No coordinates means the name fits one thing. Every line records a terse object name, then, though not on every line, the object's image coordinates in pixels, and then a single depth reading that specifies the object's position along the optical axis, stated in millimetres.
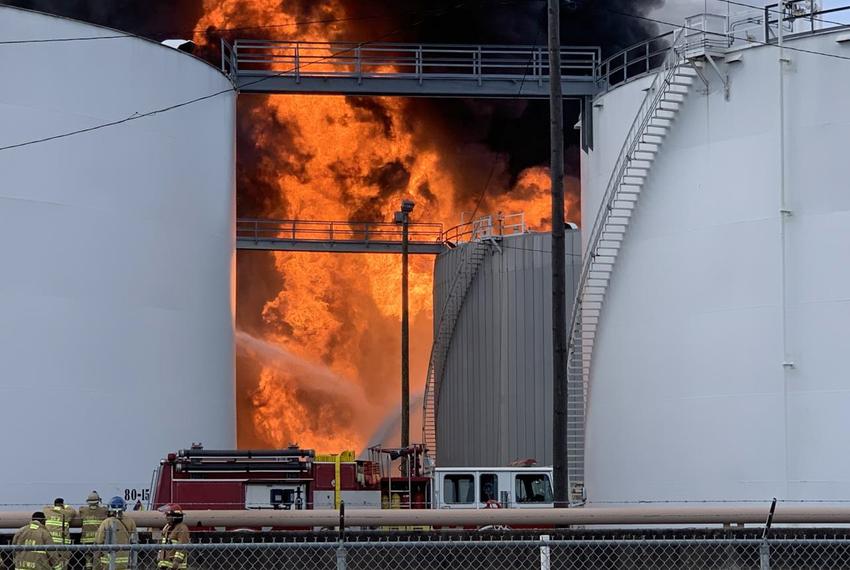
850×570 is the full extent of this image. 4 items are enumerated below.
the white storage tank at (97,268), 28344
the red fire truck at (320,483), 25438
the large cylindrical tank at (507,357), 39750
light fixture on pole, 40594
